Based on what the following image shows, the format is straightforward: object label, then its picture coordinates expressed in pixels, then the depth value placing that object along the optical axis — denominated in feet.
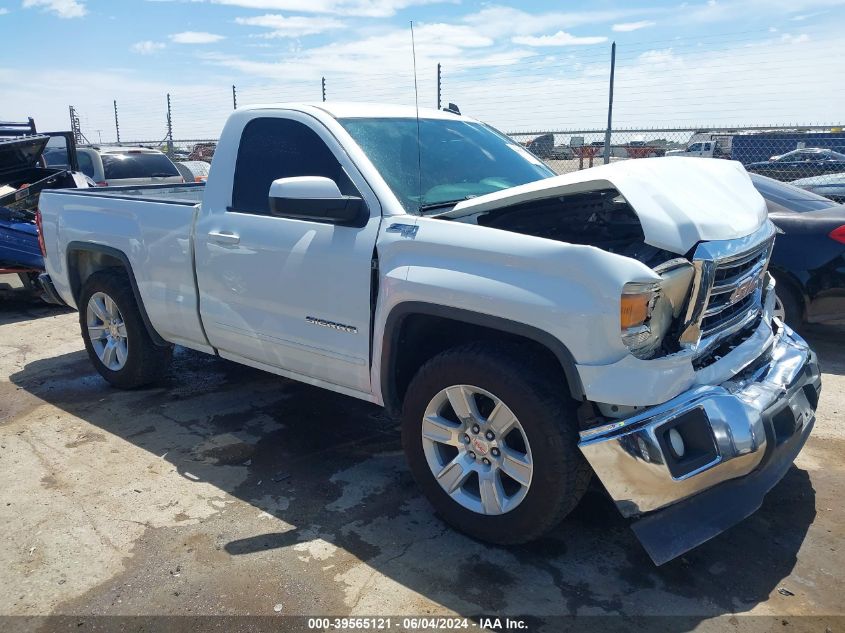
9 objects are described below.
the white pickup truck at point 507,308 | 8.87
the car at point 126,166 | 36.76
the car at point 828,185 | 30.55
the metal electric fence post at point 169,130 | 61.82
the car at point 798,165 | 48.52
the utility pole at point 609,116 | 32.63
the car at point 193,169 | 43.04
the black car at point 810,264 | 18.07
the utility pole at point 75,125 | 77.85
